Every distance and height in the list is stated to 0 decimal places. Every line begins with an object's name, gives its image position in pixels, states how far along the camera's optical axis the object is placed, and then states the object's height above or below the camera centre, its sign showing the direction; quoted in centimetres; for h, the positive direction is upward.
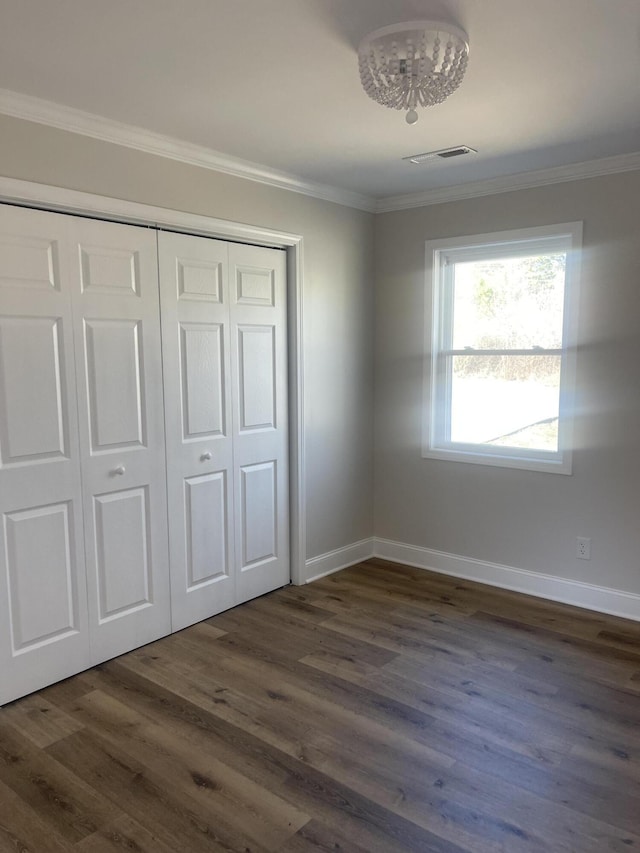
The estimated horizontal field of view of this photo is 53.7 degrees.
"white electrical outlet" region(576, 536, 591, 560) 354 -109
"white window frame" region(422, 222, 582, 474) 350 +9
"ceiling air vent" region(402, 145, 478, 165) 312 +100
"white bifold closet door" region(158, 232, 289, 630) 319 -35
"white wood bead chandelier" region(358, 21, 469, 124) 190 +90
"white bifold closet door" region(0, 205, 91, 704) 254 -42
